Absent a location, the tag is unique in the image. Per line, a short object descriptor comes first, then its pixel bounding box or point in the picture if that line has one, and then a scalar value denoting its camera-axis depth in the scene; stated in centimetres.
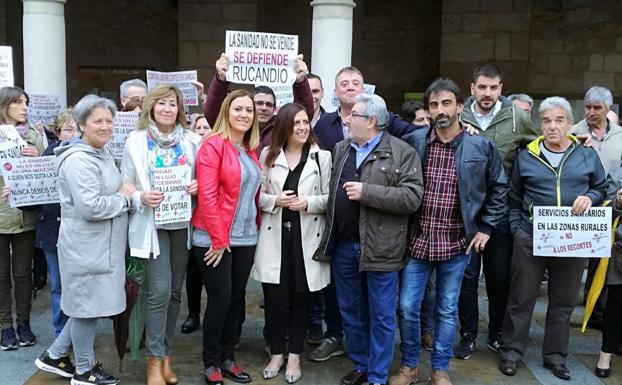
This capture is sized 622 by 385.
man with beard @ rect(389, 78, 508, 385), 397
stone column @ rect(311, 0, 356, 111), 762
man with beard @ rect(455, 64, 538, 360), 459
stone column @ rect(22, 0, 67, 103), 780
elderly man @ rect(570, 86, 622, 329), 504
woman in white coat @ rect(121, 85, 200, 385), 382
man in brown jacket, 388
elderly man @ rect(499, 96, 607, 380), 421
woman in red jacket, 388
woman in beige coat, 412
